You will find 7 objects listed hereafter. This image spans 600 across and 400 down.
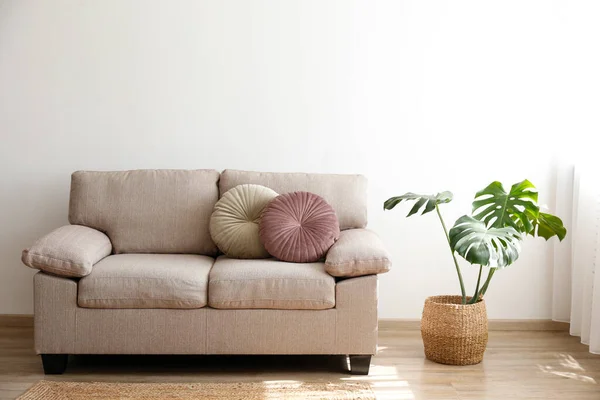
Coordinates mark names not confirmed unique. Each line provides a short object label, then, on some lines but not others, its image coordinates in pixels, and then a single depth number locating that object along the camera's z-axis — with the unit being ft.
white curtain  12.68
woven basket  11.69
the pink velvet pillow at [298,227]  11.65
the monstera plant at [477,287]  11.59
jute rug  10.13
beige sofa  10.91
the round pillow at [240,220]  12.10
